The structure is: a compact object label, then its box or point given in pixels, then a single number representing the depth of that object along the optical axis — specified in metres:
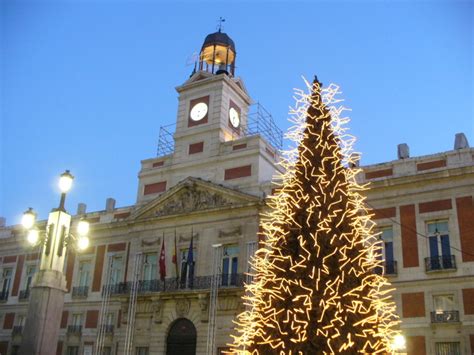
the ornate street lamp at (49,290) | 10.17
